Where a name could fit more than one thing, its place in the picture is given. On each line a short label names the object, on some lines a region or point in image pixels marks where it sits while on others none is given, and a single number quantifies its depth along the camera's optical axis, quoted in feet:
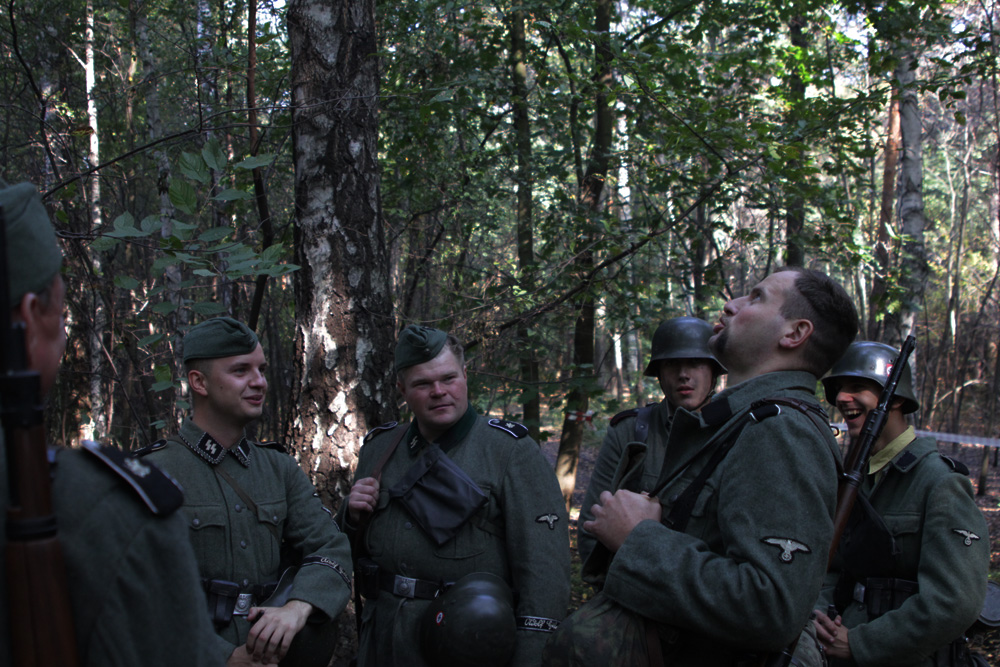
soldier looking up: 5.63
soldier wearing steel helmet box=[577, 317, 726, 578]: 12.55
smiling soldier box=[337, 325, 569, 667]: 9.64
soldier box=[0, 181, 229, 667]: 3.62
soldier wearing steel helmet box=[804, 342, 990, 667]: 8.88
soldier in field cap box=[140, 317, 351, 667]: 8.89
